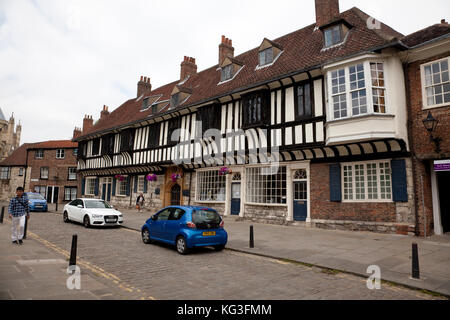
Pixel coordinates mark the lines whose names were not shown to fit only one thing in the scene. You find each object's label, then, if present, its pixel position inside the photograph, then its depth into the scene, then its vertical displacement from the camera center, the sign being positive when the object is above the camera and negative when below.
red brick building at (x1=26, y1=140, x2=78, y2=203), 36.31 +2.97
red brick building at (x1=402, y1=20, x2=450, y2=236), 10.45 +2.80
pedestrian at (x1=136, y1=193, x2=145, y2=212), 21.97 -0.62
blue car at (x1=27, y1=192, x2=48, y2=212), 22.05 -0.77
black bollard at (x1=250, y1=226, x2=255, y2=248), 9.03 -1.43
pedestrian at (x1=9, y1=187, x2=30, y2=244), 8.93 -0.69
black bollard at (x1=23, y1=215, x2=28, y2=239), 9.85 -1.36
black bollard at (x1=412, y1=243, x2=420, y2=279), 5.88 -1.42
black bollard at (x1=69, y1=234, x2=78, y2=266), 6.28 -1.36
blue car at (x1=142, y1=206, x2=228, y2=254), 8.21 -1.02
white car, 13.31 -0.95
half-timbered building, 11.04 +3.01
